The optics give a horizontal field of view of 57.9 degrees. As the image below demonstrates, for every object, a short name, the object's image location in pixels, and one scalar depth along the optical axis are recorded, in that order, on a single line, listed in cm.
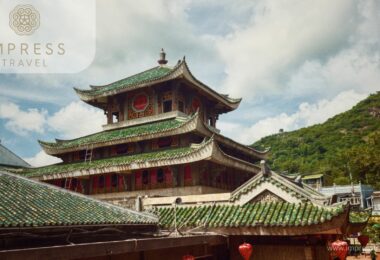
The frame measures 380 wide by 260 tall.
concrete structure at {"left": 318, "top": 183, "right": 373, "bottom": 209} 5406
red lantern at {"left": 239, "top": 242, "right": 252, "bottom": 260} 1046
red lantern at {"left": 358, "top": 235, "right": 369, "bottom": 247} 1631
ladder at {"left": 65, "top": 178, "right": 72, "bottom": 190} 2533
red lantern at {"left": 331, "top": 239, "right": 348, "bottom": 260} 1048
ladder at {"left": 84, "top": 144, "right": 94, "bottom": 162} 2488
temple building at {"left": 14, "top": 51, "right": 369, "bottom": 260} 1138
